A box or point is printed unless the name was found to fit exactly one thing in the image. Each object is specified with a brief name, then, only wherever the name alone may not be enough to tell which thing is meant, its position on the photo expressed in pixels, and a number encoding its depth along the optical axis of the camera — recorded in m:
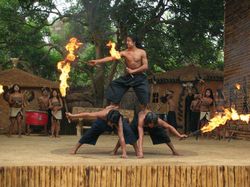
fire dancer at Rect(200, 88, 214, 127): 13.25
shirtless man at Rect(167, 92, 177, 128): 15.65
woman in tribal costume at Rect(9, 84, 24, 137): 12.88
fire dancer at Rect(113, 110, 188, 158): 7.63
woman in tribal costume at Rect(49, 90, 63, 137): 13.27
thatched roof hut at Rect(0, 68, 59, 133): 15.88
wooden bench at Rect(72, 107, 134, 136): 13.86
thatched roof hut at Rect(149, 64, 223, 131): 17.91
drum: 14.02
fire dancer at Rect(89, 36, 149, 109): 8.02
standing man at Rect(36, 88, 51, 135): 14.31
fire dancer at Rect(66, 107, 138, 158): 7.55
